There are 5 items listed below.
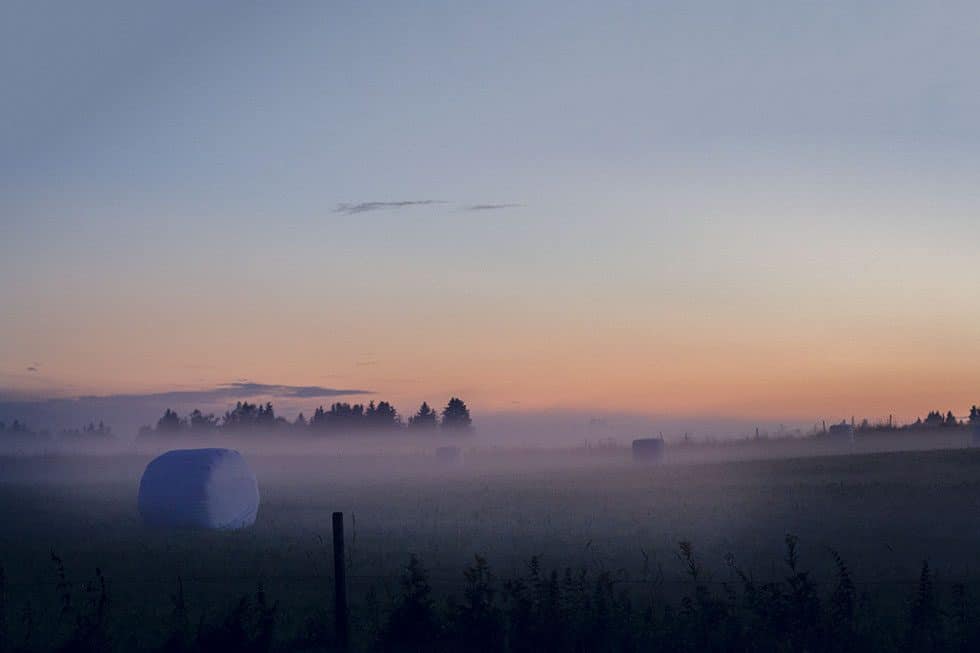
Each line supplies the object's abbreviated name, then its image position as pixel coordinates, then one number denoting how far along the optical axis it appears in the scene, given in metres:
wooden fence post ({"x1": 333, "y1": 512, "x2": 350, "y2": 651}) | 11.55
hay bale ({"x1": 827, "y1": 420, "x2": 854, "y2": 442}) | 87.38
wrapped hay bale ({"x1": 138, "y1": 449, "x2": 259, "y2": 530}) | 35.25
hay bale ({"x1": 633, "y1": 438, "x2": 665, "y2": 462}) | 78.56
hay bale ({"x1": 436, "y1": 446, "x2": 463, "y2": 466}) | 99.87
